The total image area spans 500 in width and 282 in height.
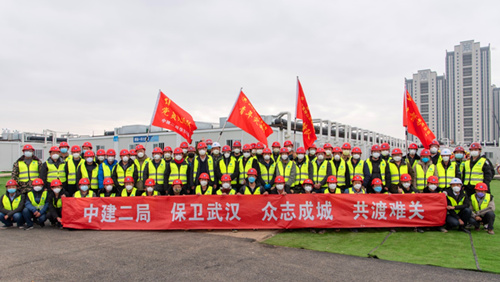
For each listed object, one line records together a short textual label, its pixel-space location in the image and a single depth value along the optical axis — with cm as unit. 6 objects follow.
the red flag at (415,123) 1033
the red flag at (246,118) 1023
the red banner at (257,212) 784
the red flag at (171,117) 1027
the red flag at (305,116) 1084
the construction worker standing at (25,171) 895
